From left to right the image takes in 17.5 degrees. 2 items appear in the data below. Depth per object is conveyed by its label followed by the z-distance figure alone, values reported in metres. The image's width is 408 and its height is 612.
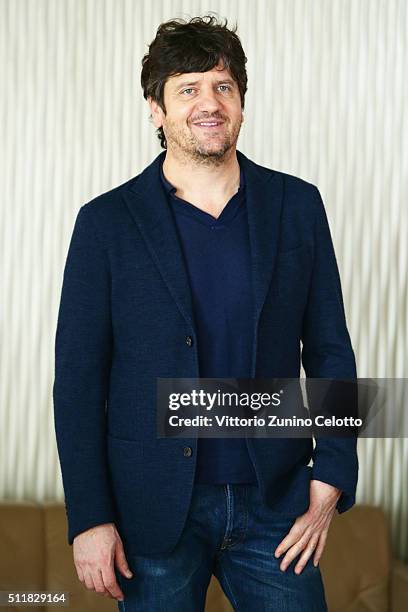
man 2.14
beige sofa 3.23
